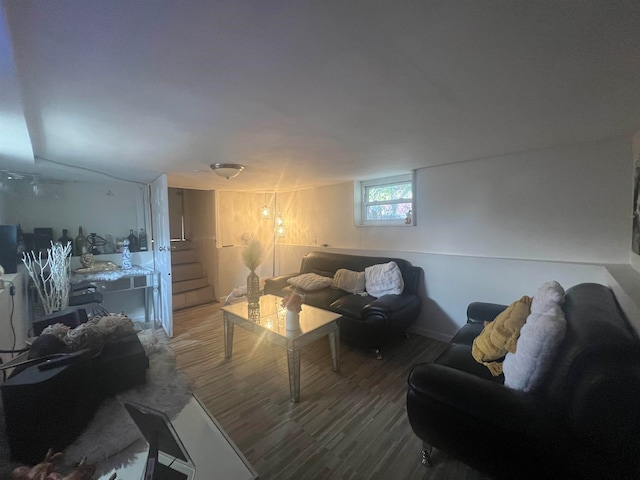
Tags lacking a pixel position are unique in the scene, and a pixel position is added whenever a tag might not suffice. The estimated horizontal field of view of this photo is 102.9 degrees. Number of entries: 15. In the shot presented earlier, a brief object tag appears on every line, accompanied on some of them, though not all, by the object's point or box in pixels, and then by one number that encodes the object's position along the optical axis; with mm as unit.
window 3555
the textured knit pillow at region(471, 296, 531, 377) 1560
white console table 2914
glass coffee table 2035
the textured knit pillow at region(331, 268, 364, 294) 3441
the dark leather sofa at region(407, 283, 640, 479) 873
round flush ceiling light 2651
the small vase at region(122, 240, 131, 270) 3451
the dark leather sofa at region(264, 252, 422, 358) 2648
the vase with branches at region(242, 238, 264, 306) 2730
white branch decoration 2426
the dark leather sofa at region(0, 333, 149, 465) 965
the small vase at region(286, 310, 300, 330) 2191
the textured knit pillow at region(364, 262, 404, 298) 3127
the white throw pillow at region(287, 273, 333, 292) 3620
